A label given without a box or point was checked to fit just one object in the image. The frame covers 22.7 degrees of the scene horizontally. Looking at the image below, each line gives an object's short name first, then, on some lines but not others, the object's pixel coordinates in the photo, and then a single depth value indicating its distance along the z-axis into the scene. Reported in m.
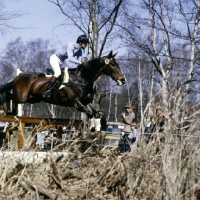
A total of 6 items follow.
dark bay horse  13.62
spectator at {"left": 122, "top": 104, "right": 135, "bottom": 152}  14.51
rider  13.11
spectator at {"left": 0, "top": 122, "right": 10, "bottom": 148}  13.08
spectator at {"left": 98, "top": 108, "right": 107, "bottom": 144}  16.71
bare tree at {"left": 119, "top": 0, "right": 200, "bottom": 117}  18.23
